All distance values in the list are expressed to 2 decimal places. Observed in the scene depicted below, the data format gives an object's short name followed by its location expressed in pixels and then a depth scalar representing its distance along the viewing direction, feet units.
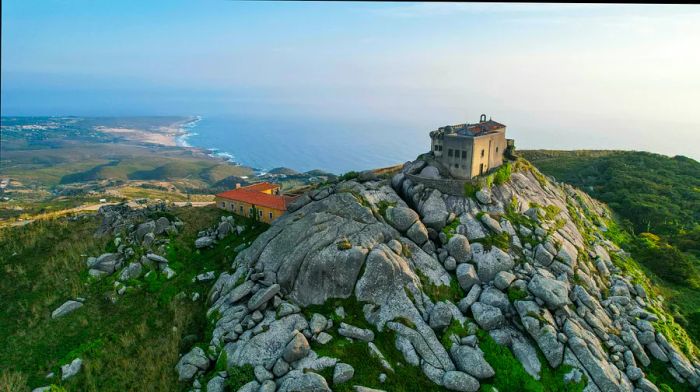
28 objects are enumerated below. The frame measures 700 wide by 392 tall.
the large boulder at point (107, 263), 161.68
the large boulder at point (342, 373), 106.01
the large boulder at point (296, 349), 110.42
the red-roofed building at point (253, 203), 189.37
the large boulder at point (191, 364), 115.24
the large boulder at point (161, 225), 179.22
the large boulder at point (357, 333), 118.01
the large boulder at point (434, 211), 156.04
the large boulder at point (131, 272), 156.76
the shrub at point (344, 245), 133.90
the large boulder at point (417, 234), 148.87
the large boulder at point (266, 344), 112.88
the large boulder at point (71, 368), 119.24
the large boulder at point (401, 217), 151.84
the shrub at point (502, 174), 182.19
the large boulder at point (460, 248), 145.48
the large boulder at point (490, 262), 140.46
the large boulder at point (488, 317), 124.67
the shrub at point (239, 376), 107.76
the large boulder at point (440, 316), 124.77
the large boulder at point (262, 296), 127.34
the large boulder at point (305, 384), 102.32
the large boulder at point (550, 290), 130.21
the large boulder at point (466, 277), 138.00
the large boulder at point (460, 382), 108.88
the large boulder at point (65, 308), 142.10
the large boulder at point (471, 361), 112.98
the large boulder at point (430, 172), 178.09
